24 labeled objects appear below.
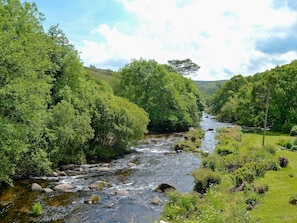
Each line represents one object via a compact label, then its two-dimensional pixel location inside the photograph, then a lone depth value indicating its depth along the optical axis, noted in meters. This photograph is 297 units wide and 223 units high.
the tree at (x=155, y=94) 67.75
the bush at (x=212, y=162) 28.16
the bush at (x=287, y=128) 59.03
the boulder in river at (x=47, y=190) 23.96
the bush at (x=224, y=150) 36.06
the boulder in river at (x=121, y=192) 23.99
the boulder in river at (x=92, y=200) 22.03
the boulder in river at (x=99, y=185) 25.36
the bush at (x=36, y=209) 19.43
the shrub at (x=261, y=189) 20.25
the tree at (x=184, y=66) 131.12
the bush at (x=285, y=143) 39.11
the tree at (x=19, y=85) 18.39
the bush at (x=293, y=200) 17.05
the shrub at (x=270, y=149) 33.09
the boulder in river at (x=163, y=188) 24.75
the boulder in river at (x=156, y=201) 21.98
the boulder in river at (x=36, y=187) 24.25
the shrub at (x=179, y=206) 18.03
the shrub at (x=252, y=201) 18.10
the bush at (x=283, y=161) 27.87
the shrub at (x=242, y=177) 23.02
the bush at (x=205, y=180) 23.89
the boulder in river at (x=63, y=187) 24.59
